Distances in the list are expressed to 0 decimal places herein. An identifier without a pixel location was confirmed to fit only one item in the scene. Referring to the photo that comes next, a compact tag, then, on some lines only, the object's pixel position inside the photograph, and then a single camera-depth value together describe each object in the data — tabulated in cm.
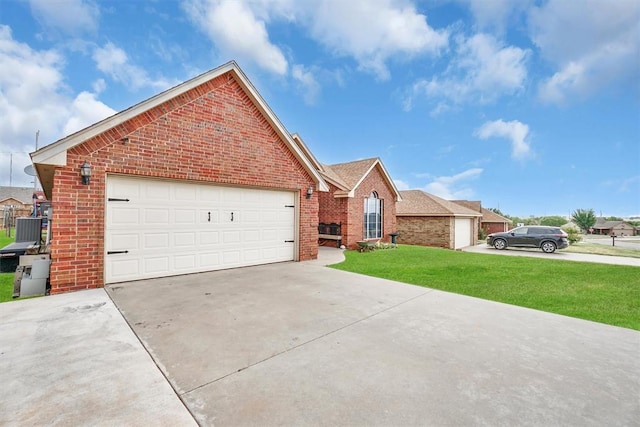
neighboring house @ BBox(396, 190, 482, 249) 1956
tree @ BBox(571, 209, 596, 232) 5594
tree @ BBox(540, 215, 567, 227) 6444
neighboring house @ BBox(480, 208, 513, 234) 3297
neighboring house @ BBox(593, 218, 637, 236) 5834
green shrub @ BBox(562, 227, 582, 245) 2162
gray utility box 507
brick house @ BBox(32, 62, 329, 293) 532
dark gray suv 1647
